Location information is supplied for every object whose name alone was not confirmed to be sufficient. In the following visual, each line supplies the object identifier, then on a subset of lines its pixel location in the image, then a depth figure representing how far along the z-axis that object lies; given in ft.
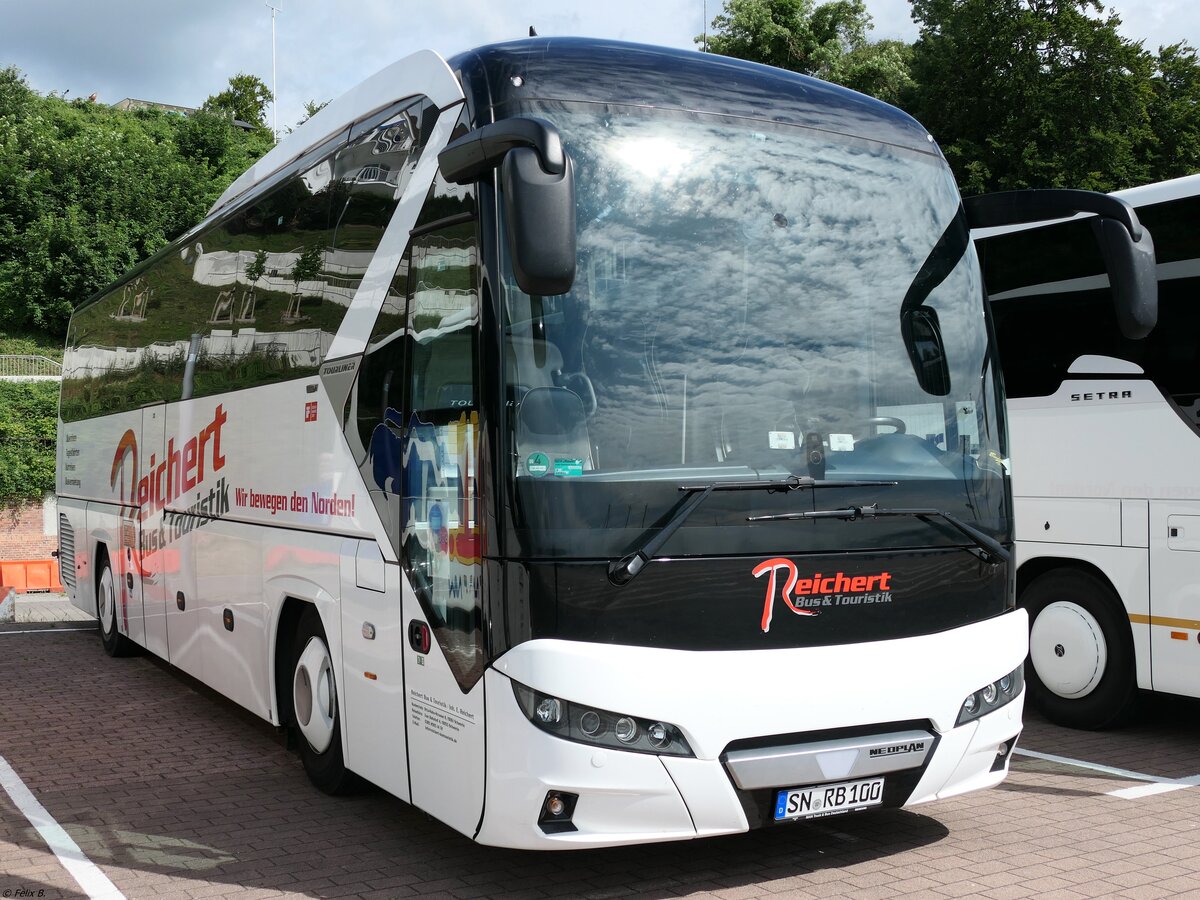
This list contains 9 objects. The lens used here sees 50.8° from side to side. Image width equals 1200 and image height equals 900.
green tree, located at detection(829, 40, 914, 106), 117.08
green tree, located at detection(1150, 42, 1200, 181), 98.78
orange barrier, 63.21
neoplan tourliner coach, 15.07
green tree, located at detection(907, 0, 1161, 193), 97.96
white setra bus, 24.81
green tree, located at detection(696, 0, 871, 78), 120.98
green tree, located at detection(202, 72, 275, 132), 269.23
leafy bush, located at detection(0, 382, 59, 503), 89.66
